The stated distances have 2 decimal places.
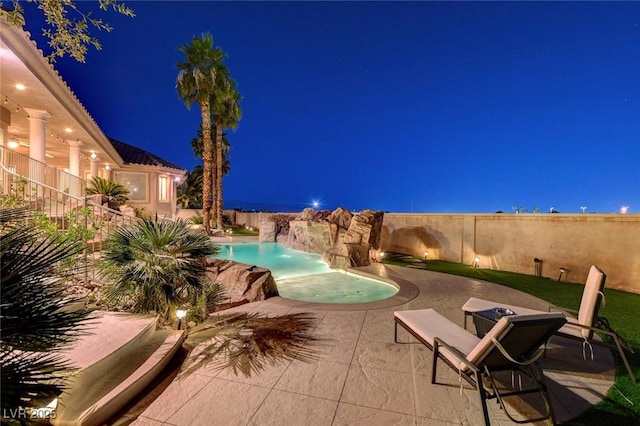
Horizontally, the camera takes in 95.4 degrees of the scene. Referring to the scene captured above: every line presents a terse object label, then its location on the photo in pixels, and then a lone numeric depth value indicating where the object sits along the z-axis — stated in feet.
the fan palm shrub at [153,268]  14.37
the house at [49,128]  21.83
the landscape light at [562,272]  31.91
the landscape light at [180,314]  15.14
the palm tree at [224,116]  65.98
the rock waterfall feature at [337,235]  38.24
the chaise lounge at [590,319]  12.34
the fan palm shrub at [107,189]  48.24
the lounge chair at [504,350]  8.86
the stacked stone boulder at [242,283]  20.95
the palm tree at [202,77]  58.65
